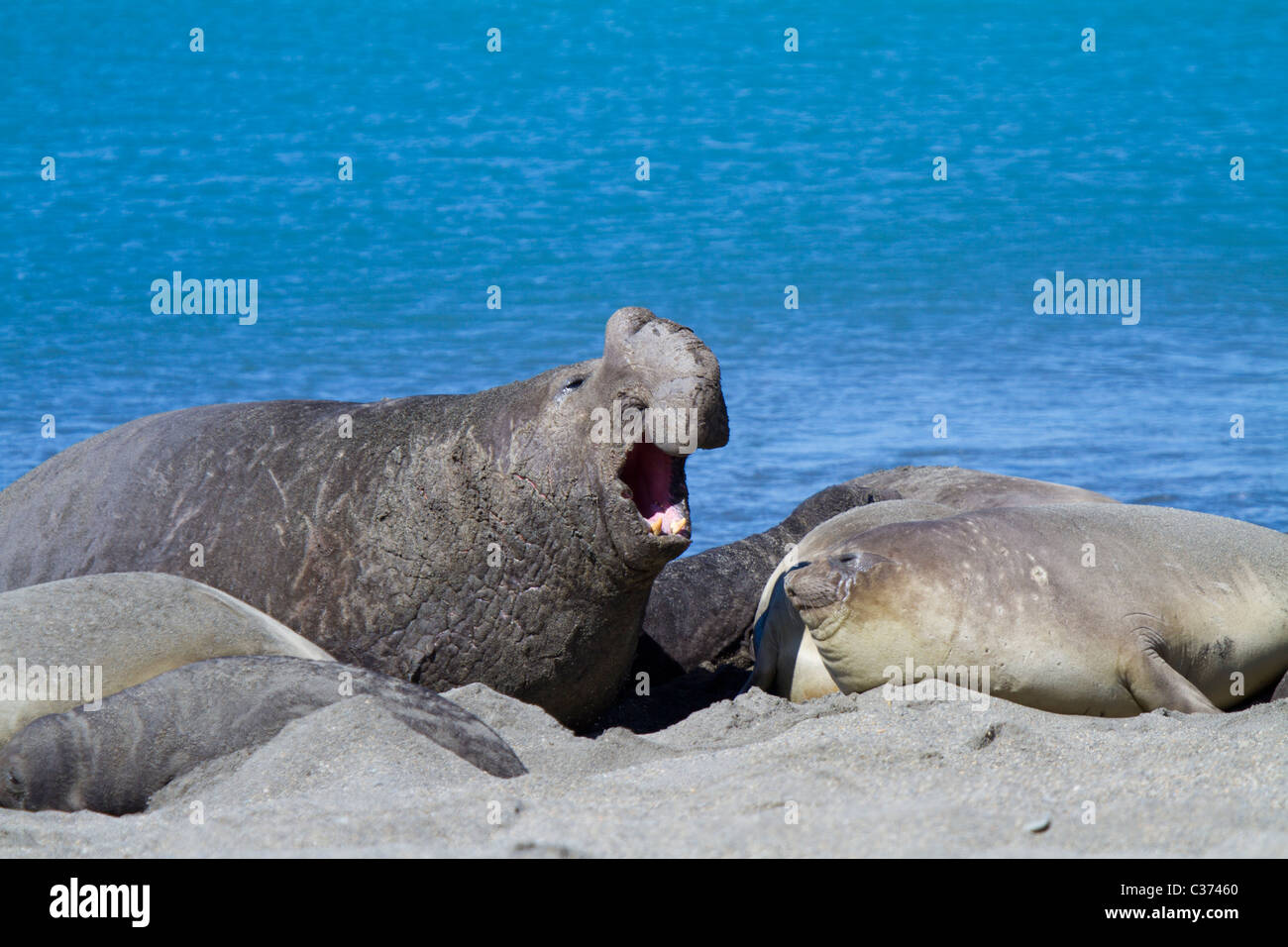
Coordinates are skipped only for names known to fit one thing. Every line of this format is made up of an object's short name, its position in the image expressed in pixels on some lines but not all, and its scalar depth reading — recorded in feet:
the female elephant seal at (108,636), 24.99
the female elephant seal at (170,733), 22.74
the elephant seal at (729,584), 36.47
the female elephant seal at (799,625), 30.73
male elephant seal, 27.58
